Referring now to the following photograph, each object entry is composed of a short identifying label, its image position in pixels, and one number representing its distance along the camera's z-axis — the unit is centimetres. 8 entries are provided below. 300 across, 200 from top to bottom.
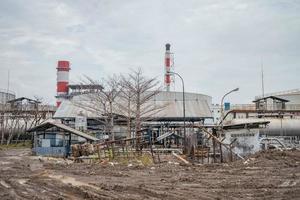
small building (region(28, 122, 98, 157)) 3216
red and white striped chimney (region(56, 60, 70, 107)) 6888
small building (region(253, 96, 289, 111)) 6291
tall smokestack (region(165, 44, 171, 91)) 6320
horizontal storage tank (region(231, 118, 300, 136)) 5122
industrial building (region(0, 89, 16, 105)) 7581
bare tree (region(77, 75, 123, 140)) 4544
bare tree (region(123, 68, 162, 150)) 4441
